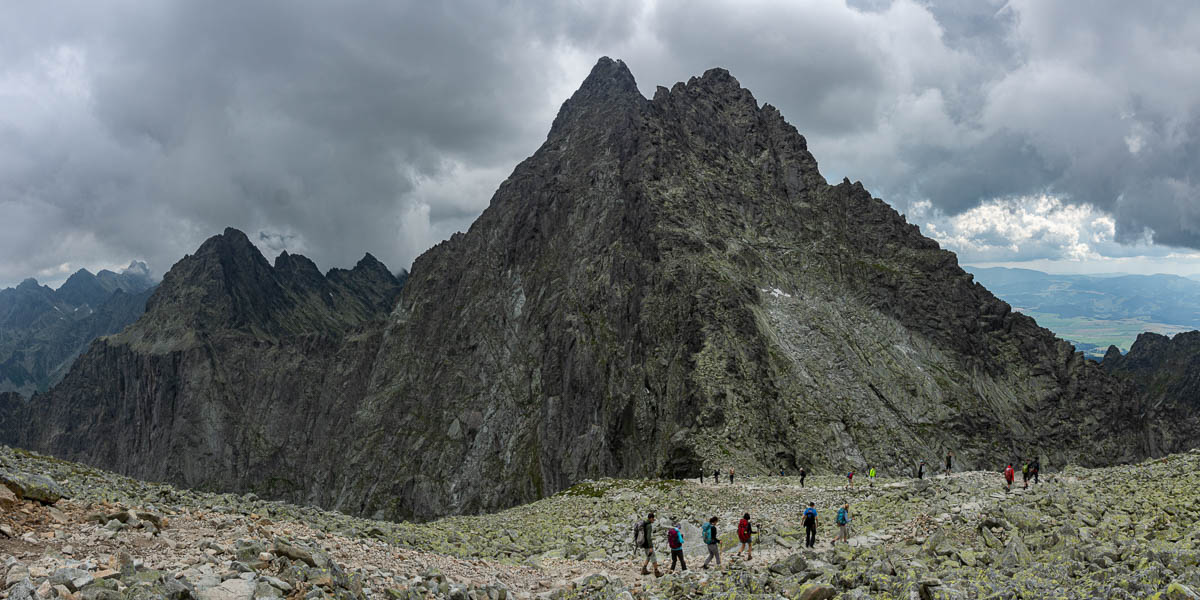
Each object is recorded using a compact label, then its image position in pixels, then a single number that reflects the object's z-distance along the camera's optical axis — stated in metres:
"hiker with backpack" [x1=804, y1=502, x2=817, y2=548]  25.81
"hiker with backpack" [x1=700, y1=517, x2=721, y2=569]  23.11
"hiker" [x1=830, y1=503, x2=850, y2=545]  26.73
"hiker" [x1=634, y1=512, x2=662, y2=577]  23.95
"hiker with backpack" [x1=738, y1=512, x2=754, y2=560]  24.61
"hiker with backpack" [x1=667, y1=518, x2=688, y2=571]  24.06
